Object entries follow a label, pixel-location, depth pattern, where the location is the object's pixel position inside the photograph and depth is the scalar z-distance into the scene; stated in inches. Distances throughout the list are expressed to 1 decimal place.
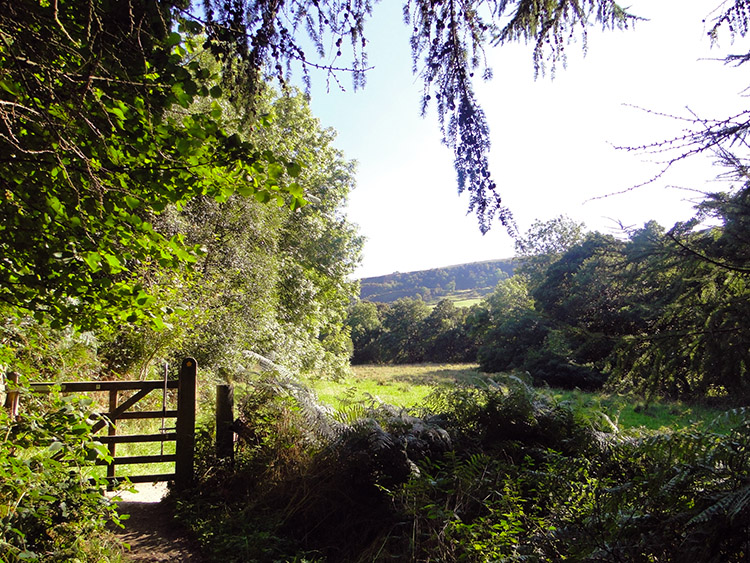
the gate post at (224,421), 205.3
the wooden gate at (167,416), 202.8
